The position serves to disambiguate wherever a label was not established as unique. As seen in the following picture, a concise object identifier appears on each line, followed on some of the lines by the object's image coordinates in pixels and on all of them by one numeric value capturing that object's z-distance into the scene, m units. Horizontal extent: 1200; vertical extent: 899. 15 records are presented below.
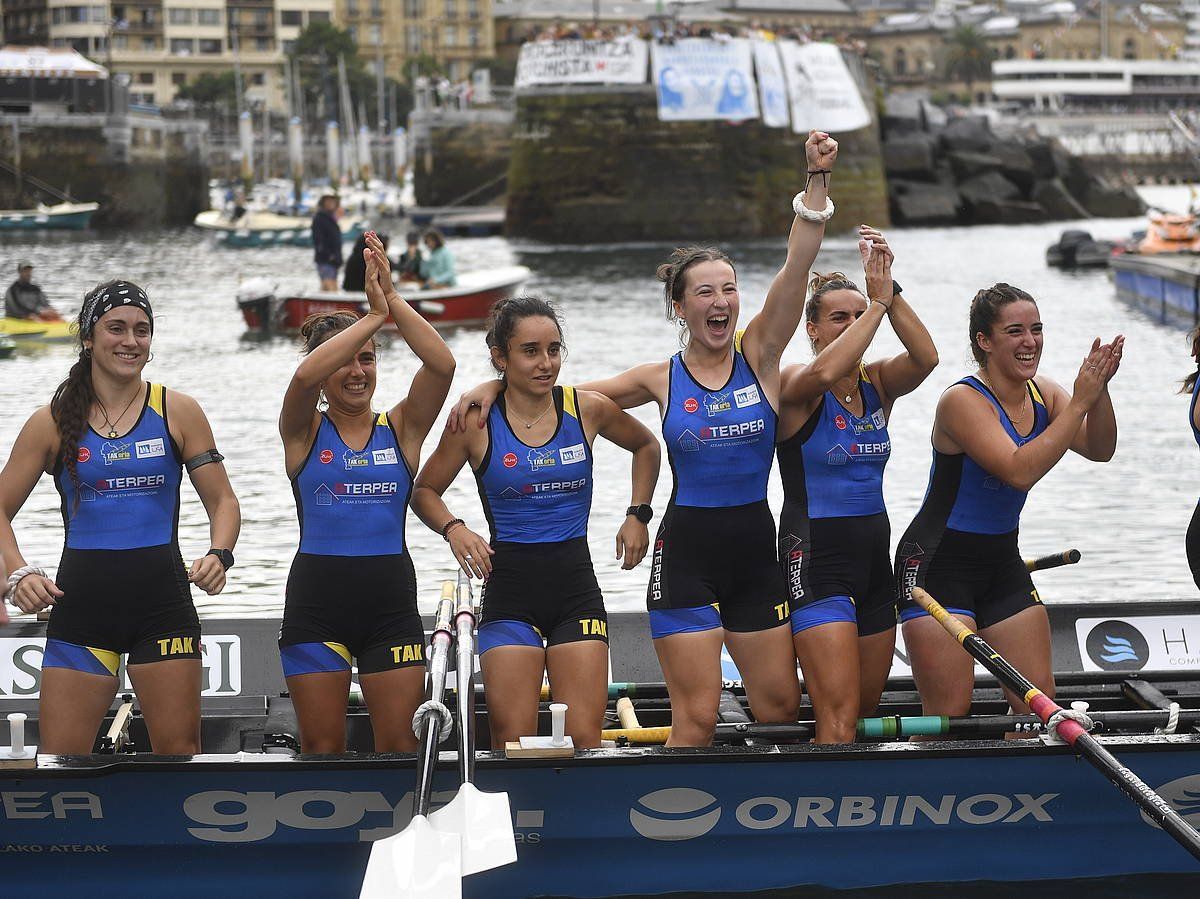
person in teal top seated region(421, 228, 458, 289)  54.69
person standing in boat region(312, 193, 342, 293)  55.53
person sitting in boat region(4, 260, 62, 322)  53.28
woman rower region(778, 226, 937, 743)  13.35
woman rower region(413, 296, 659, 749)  13.03
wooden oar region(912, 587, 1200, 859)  11.62
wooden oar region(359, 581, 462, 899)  11.45
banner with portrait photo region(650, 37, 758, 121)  104.19
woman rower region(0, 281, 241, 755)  12.68
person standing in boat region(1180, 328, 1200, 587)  14.16
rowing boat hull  12.73
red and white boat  53.62
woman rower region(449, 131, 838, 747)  13.25
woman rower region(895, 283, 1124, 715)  13.65
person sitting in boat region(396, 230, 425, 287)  54.81
